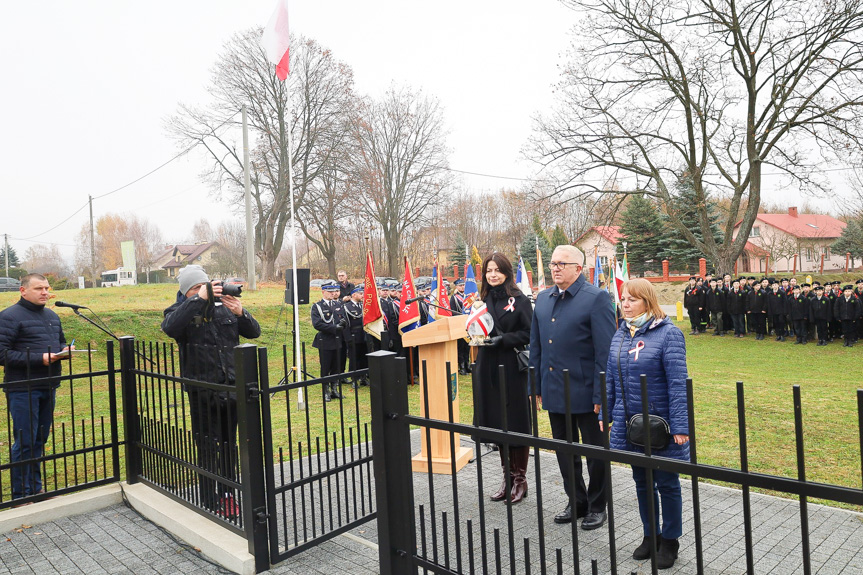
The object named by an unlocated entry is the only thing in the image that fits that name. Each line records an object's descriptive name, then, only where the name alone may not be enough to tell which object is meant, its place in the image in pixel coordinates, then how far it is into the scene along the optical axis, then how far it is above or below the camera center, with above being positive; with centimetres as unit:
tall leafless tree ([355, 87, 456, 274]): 4372 +800
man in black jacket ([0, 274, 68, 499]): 501 -57
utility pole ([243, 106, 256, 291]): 2254 +225
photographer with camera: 421 -46
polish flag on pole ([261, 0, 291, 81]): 973 +408
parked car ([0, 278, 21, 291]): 3451 +127
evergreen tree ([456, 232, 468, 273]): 5678 +272
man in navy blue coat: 430 -56
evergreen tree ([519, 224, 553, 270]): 5581 +290
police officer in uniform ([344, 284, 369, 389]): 1213 -90
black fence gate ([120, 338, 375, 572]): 380 -121
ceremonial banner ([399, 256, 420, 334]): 981 -41
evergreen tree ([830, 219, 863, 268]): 5118 +173
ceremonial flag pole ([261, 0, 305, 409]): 972 +408
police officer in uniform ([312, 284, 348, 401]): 1118 -75
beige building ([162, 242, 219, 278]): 8988 +669
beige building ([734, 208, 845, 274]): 5853 +260
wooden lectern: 572 -83
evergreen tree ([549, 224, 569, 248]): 5238 +359
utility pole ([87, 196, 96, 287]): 3572 +233
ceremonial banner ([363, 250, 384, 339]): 1112 -45
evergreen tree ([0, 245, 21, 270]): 6819 +538
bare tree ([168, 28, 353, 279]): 3209 +928
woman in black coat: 503 -56
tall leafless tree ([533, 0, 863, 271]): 2148 +658
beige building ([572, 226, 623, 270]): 4966 +275
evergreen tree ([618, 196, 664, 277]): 4281 +269
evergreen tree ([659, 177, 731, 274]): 4044 +151
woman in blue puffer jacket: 355 -66
